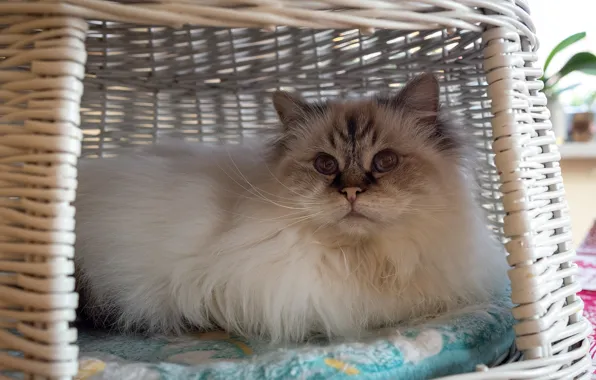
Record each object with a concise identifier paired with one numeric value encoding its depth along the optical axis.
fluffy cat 0.32
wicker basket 0.21
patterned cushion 0.24
